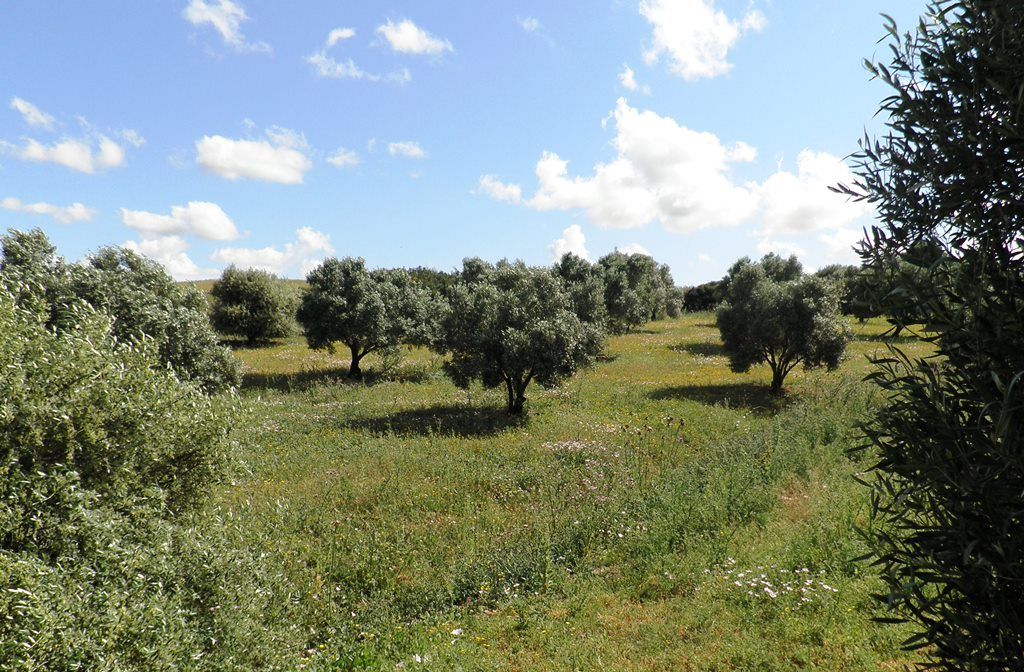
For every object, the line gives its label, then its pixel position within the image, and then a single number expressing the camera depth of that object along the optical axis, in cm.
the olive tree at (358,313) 3744
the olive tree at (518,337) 2578
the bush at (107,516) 581
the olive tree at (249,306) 5459
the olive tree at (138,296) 1756
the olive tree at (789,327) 2973
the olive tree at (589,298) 4909
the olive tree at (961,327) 354
